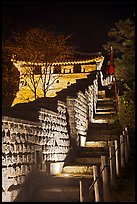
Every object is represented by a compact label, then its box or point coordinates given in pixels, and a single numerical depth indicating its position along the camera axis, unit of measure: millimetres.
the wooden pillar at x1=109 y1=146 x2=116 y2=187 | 9250
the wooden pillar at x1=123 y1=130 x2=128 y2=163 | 11133
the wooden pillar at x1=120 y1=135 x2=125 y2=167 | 10539
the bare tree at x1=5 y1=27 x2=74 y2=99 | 29781
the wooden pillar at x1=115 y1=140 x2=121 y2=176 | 9953
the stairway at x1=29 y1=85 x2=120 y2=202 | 9416
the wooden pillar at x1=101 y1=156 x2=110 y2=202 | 8157
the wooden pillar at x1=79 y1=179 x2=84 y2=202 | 7281
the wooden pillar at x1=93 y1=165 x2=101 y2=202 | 7669
